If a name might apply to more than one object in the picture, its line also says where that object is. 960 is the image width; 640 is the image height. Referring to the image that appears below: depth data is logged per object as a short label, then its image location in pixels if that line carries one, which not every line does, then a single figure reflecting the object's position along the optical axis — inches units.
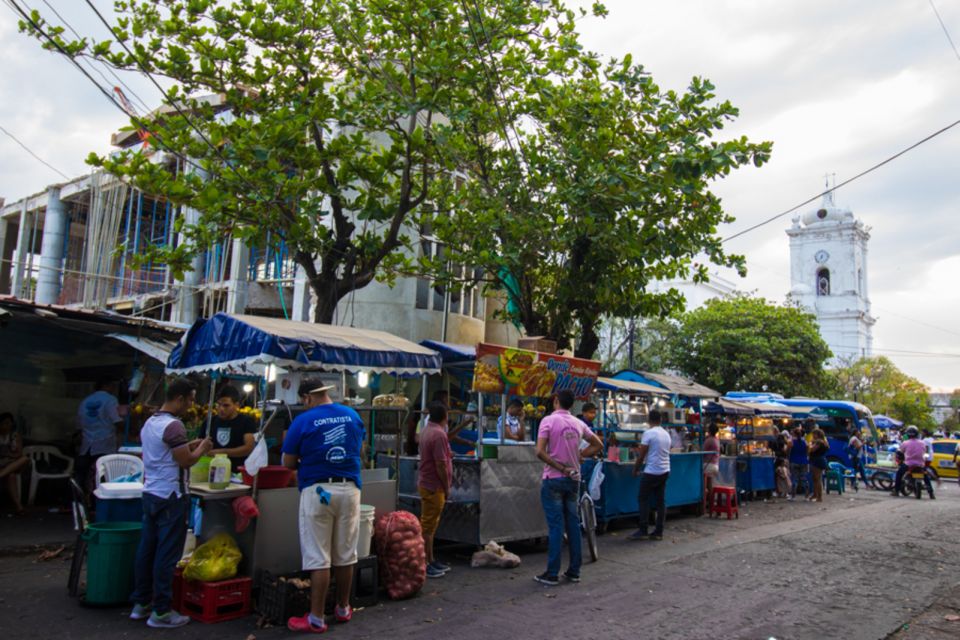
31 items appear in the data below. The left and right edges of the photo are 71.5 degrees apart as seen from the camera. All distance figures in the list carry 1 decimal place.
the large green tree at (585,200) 464.7
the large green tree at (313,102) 411.2
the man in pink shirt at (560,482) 281.0
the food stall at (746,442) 635.5
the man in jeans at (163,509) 211.8
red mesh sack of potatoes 251.3
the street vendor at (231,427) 275.6
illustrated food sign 350.3
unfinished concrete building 664.4
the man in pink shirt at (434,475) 288.8
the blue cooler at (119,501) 244.4
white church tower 2844.5
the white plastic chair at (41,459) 428.1
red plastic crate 217.5
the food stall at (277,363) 238.7
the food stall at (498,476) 328.8
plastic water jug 234.7
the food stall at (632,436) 435.5
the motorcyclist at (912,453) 717.3
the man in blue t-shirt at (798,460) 691.4
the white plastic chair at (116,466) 289.0
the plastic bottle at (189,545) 240.1
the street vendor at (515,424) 446.0
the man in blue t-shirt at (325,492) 210.2
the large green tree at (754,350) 1321.4
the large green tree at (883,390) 2118.6
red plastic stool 517.0
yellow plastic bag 220.8
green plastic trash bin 224.8
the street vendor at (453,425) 387.6
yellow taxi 995.3
